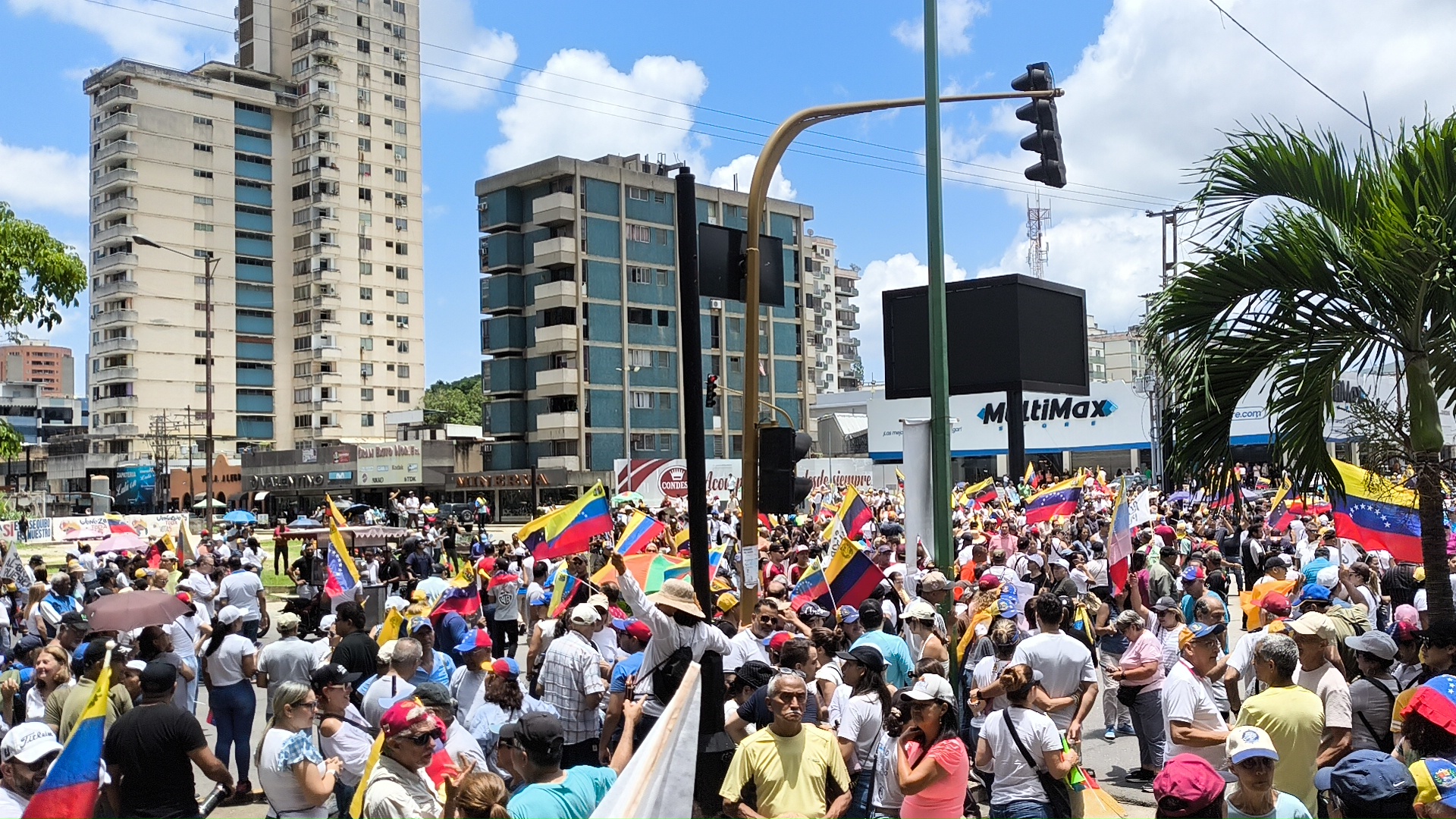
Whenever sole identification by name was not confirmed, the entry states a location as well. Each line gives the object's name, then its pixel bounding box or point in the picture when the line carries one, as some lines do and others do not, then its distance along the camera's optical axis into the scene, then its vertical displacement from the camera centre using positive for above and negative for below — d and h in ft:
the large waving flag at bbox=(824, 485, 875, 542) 62.64 -3.34
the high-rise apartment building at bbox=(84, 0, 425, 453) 292.81 +56.55
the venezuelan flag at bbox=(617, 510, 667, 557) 54.70 -3.60
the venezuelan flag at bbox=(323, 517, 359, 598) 53.36 -4.80
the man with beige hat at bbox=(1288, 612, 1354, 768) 20.75 -4.18
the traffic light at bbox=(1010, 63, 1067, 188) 37.37 +9.27
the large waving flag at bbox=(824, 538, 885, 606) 39.22 -4.06
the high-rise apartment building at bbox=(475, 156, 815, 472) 224.12 +25.29
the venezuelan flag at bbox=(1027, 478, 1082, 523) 74.90 -3.64
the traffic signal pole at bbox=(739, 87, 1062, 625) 30.50 +3.13
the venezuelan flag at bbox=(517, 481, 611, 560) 52.29 -3.06
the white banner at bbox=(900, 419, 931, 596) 35.99 -1.48
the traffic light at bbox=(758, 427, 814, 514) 30.73 -0.42
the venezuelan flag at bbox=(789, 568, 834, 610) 41.37 -4.74
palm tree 24.63 +2.82
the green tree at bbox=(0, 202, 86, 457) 55.47 +8.85
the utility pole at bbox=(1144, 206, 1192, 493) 27.81 +1.01
